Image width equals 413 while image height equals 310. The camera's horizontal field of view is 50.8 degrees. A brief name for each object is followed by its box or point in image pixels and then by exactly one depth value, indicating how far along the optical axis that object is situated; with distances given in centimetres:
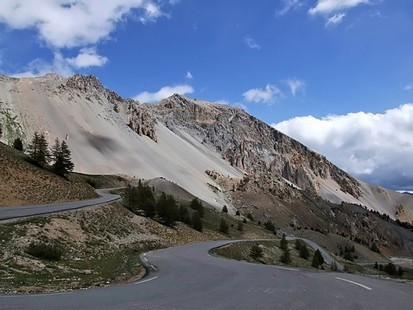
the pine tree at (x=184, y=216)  6614
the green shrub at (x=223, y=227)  7525
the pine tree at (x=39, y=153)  6225
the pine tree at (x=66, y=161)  6631
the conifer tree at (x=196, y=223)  6537
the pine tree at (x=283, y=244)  6519
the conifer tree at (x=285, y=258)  5365
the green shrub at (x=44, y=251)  2148
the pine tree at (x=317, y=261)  5662
